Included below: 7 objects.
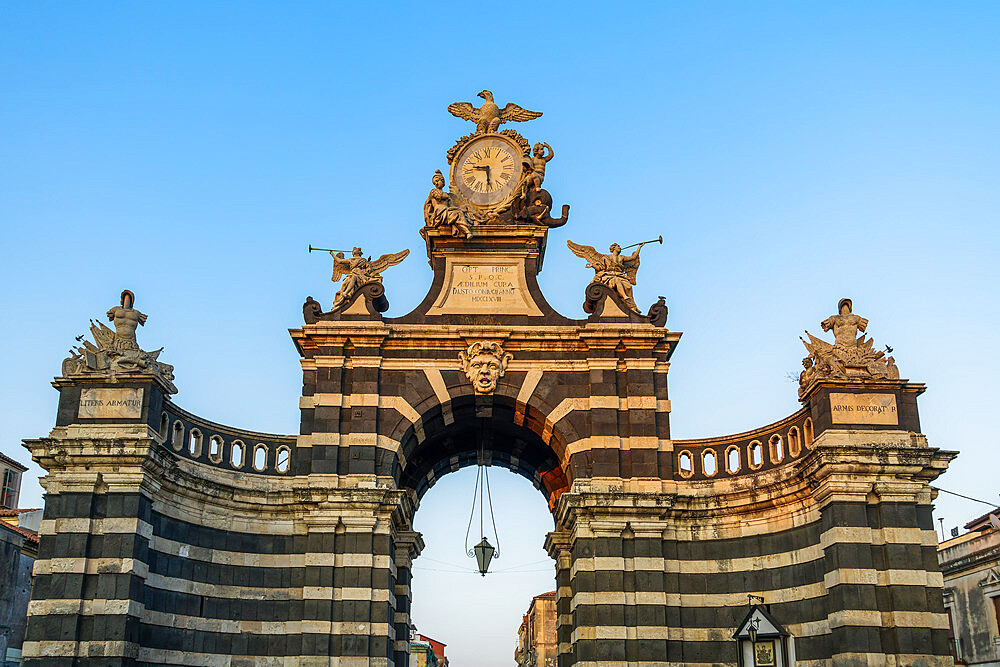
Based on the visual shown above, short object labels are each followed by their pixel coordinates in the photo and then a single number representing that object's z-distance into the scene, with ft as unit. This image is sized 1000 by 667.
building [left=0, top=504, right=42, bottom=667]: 120.37
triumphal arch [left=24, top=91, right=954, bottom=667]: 76.79
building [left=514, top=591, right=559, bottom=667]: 257.55
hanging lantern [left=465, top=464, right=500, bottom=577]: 95.30
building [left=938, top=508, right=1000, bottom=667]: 123.75
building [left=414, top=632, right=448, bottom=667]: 337.37
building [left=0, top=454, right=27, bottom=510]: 151.63
